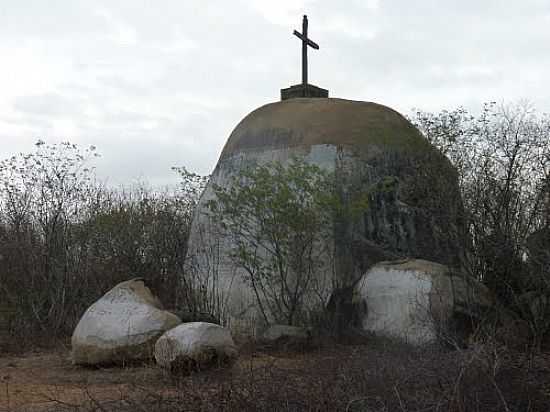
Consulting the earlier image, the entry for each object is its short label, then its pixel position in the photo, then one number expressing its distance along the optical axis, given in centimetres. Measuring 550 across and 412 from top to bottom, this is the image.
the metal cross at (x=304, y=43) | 1402
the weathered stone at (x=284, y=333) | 1030
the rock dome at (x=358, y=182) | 1080
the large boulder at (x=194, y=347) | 818
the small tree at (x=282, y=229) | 1127
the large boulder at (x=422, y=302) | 998
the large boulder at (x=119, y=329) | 927
